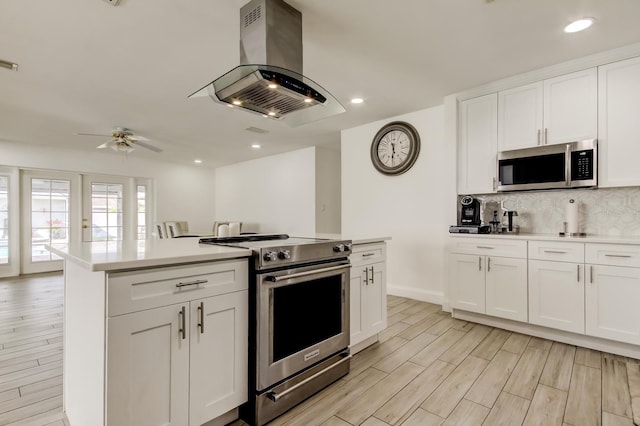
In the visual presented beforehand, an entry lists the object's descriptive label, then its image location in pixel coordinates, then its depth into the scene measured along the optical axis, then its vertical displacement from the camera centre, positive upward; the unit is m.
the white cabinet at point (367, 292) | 2.36 -0.65
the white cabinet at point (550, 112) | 2.69 +0.94
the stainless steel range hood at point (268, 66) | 1.80 +0.88
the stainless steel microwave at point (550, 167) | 2.67 +0.42
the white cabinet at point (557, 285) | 2.53 -0.63
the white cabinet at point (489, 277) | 2.83 -0.64
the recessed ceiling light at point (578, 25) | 2.14 +1.33
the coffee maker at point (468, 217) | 3.19 -0.06
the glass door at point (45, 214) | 5.77 -0.03
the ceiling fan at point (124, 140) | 4.59 +1.11
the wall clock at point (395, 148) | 3.98 +0.87
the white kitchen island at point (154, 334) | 1.22 -0.55
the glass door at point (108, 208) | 6.43 +0.09
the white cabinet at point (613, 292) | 2.31 -0.63
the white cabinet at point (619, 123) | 2.50 +0.74
